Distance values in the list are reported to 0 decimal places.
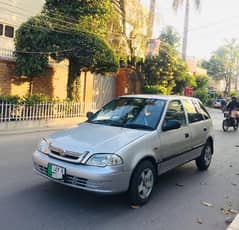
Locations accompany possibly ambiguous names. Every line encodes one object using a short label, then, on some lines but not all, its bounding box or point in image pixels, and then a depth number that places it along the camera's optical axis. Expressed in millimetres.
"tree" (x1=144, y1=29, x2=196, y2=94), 16850
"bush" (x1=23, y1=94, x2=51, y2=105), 9272
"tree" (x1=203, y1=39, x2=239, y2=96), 42718
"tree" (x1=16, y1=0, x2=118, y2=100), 9900
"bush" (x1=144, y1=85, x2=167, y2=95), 16896
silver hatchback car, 3171
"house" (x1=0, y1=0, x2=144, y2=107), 10344
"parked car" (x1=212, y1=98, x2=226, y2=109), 29654
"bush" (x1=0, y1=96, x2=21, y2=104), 8686
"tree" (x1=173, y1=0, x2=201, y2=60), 18433
